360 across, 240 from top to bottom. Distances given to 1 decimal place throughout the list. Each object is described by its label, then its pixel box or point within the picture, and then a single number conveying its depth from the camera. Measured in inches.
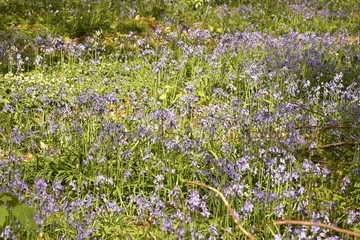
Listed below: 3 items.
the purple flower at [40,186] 252.4
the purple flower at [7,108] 369.6
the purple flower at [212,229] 228.7
